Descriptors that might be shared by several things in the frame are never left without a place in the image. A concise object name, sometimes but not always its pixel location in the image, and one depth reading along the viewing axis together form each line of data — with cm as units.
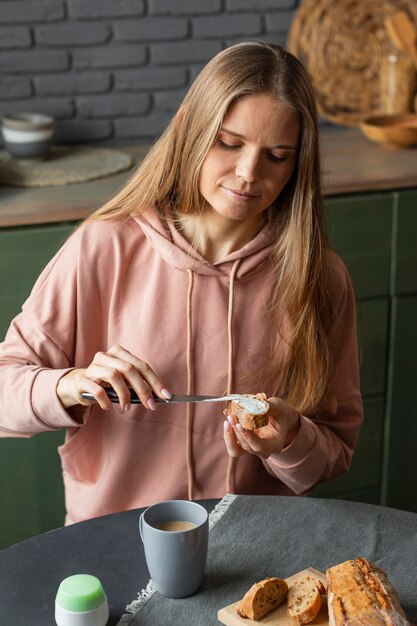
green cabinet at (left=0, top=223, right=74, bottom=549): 208
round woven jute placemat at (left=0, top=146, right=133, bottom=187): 226
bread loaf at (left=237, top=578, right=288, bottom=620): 110
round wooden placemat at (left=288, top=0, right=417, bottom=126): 275
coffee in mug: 118
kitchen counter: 207
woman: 149
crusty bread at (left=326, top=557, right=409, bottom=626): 105
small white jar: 108
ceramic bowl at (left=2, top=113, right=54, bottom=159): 239
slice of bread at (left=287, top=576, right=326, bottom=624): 109
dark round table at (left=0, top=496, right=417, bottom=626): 115
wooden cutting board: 110
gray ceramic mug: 113
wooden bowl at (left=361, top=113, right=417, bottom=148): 255
